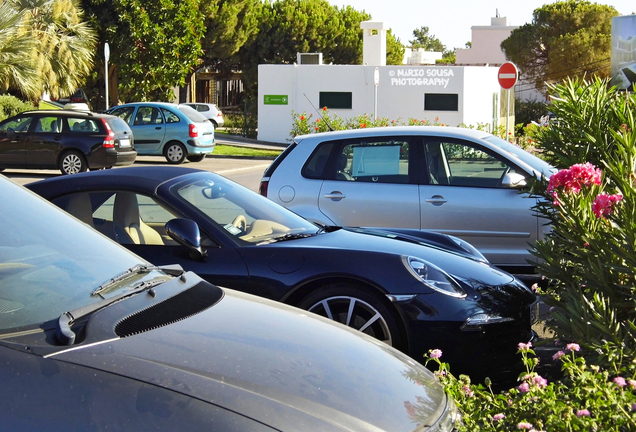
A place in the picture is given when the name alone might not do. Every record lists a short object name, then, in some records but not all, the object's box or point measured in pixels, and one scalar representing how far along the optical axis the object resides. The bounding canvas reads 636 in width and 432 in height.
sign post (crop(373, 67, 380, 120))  26.26
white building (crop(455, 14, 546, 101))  82.94
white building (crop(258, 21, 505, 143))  31.77
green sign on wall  32.97
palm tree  29.48
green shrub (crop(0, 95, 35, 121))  26.98
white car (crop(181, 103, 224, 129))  42.09
